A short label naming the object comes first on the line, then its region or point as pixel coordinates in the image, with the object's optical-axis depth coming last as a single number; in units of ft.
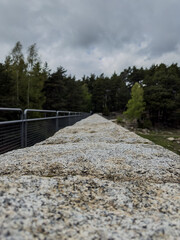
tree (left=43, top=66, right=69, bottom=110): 80.11
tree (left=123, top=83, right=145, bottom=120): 104.27
